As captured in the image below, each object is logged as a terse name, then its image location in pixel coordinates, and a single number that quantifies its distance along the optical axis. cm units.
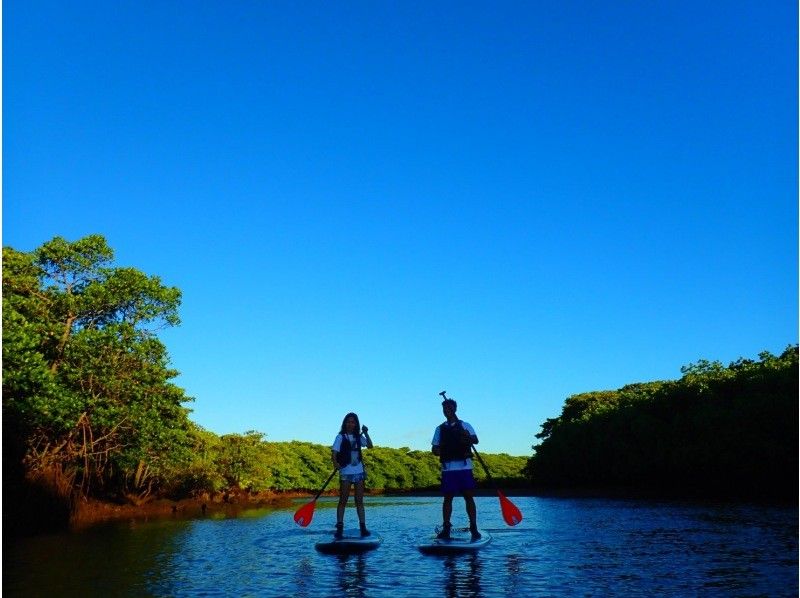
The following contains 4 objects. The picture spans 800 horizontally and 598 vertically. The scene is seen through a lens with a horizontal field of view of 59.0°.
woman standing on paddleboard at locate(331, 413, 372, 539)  1471
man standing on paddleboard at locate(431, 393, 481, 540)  1330
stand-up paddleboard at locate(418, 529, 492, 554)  1213
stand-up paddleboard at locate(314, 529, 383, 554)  1315
